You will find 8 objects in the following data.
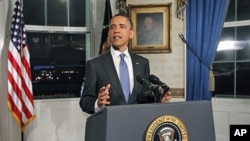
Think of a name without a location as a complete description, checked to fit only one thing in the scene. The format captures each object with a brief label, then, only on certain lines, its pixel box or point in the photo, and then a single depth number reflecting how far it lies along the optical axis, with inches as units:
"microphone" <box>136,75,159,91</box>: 39.8
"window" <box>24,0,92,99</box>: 141.5
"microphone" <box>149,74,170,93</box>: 39.8
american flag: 116.8
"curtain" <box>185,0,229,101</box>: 133.6
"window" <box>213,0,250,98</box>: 134.5
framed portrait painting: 142.1
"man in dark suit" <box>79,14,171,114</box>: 50.9
